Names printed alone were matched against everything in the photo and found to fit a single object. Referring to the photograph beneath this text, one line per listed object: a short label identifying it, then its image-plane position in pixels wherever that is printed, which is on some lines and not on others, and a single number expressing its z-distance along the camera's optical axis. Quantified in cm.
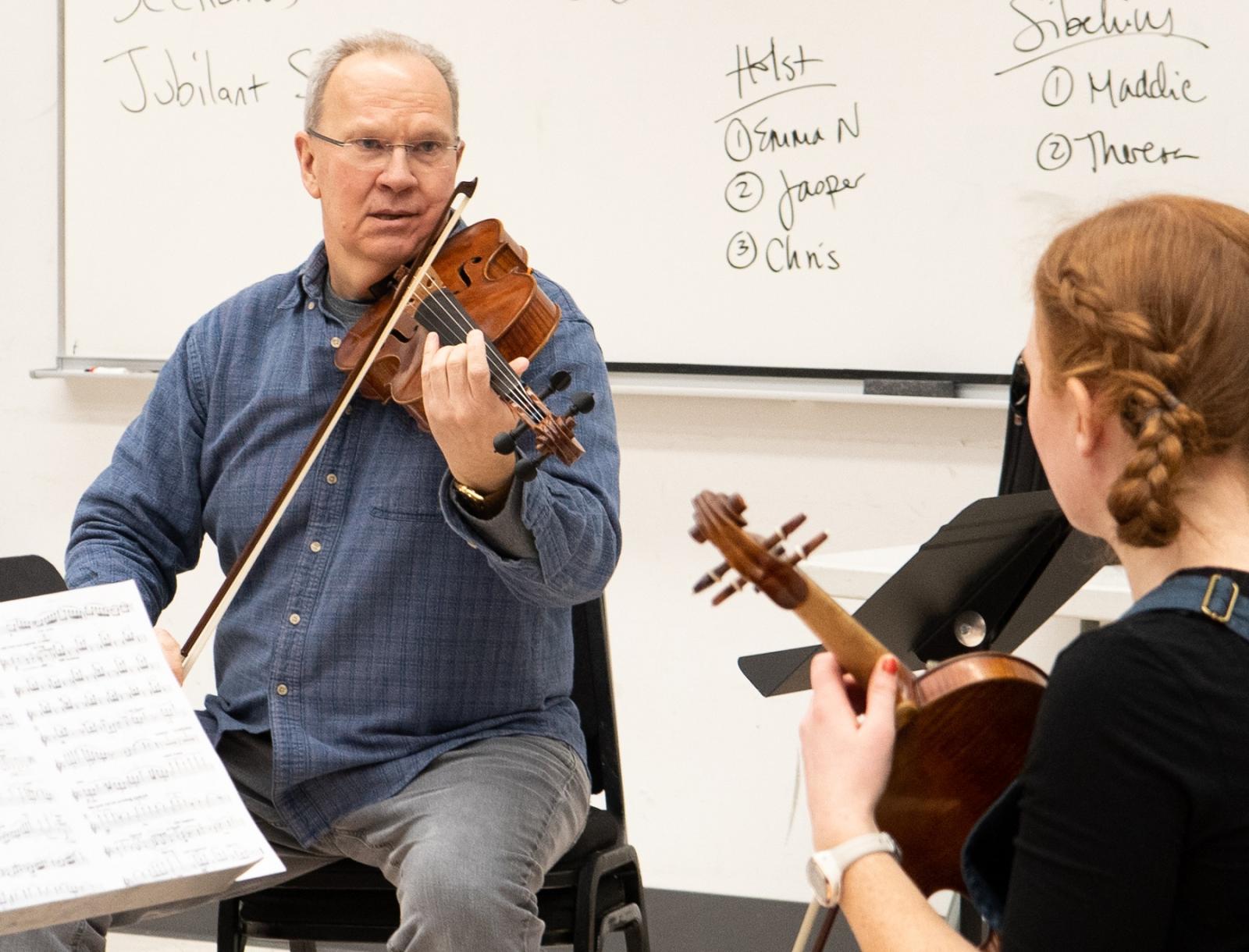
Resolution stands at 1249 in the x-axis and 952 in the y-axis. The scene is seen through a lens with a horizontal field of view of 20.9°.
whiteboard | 413
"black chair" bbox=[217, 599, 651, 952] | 354
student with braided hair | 275
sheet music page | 309
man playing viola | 347
